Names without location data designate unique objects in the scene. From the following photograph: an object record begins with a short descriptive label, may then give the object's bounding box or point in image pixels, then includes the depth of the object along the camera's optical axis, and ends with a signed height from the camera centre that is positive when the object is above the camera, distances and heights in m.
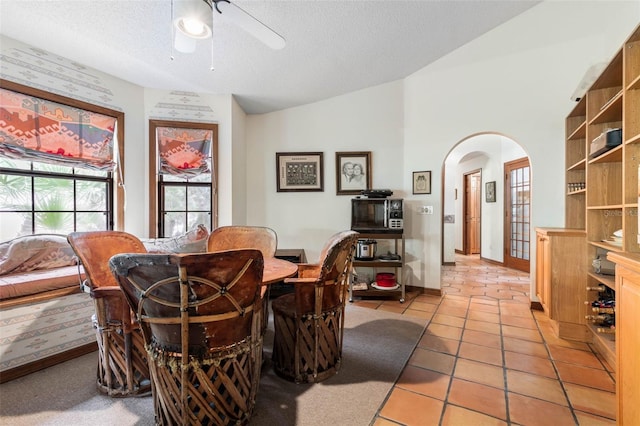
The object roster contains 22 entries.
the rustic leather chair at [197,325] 1.13 -0.50
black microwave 3.53 -0.04
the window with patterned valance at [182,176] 3.28 +0.44
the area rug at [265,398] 1.51 -1.09
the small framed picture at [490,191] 6.03 +0.43
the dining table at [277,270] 1.65 -0.38
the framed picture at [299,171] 4.04 +0.59
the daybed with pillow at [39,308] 1.85 -0.66
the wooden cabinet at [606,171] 1.67 +0.31
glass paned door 5.16 -0.04
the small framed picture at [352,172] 3.95 +0.56
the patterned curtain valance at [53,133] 2.28 +0.72
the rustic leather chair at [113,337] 1.62 -0.73
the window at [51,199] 2.35 +0.13
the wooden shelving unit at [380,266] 3.44 -0.66
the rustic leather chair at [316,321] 1.77 -0.71
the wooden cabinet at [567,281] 2.39 -0.60
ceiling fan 1.51 +1.10
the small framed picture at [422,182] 3.70 +0.39
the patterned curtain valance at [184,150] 3.30 +0.74
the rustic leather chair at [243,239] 2.55 -0.24
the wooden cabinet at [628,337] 1.12 -0.53
